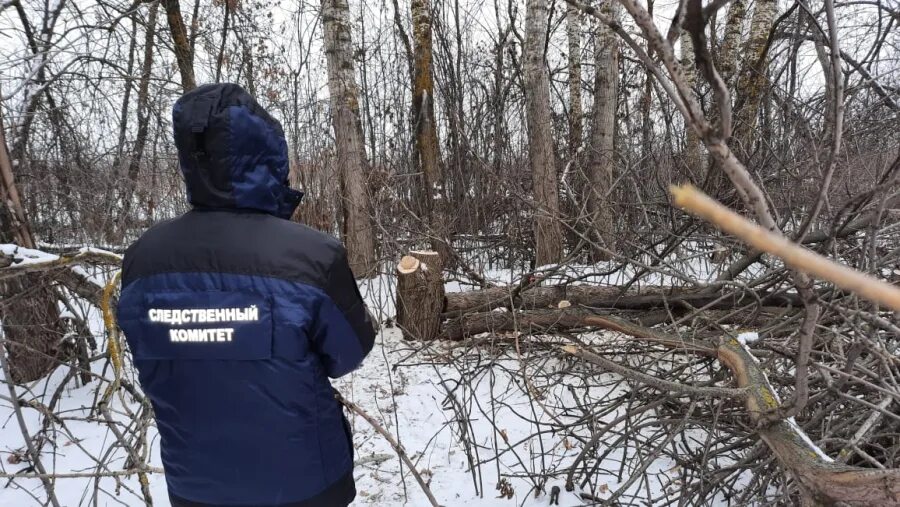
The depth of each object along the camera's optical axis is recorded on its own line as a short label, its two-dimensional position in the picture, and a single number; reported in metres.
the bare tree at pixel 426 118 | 5.42
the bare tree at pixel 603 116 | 5.46
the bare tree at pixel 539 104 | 4.98
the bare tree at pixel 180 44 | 7.06
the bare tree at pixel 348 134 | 4.93
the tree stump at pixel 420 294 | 3.98
